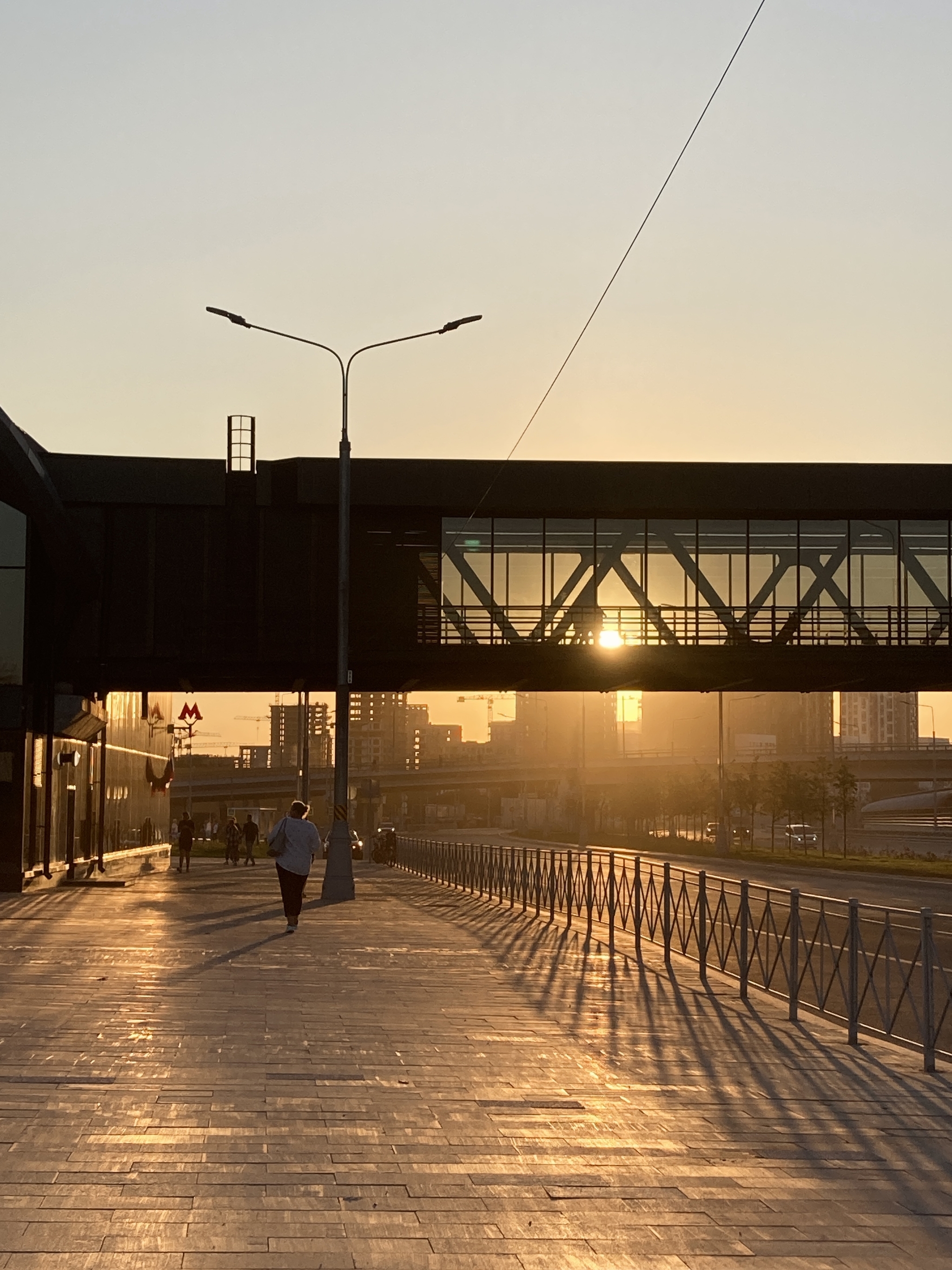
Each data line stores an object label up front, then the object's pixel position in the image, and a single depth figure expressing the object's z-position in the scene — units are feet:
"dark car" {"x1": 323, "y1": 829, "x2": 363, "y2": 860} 233.35
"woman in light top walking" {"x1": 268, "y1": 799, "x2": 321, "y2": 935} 67.31
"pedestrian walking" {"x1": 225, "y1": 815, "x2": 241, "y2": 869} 179.63
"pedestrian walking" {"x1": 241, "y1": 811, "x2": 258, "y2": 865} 178.70
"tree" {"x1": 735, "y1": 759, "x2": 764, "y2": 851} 318.65
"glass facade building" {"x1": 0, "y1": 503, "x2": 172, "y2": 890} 97.81
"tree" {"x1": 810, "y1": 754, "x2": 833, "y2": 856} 262.26
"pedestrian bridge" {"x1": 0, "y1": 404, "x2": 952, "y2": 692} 112.47
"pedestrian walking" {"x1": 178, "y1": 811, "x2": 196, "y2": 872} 155.84
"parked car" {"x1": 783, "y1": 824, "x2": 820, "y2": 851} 326.03
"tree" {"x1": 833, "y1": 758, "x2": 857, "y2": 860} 263.96
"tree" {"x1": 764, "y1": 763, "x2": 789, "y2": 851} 279.26
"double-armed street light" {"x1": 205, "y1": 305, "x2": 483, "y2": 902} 95.04
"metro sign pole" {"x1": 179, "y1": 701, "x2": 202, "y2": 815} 203.92
